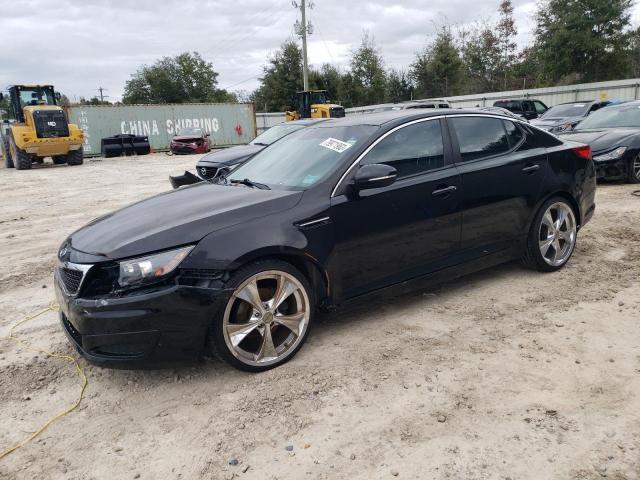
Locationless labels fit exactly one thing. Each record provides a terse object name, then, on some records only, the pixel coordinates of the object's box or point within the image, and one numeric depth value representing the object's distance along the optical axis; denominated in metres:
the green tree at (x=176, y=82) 70.19
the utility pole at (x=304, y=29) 37.25
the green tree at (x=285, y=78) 49.56
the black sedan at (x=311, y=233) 3.00
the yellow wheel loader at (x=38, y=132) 19.80
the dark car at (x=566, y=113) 13.97
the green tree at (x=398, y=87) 49.12
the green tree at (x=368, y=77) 50.00
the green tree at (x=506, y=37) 46.00
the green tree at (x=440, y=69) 44.22
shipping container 27.70
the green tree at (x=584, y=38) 28.55
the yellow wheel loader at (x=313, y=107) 25.93
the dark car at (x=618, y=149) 8.95
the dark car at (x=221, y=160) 8.07
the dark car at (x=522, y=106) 22.00
